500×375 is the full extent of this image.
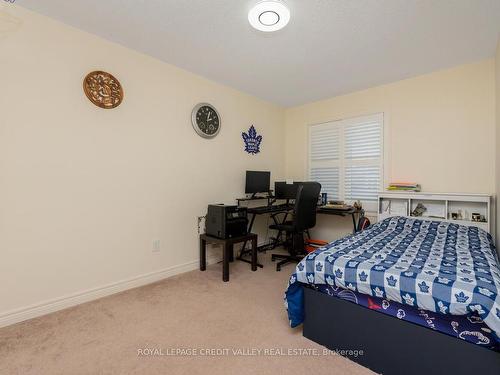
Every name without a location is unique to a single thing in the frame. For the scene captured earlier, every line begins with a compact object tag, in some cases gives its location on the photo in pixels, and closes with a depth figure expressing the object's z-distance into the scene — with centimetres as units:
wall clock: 312
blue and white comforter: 120
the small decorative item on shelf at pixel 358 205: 354
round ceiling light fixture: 185
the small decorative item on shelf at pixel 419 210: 310
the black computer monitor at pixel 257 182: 361
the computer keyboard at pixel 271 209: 328
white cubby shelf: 267
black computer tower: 286
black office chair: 302
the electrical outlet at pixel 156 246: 277
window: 356
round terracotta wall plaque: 227
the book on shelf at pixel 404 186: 310
